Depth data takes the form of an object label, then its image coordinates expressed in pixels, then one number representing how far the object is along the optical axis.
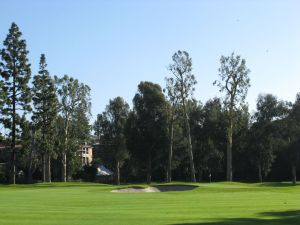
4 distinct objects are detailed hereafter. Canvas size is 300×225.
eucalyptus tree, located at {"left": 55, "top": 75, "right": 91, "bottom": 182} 85.16
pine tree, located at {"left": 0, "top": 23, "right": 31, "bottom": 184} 66.06
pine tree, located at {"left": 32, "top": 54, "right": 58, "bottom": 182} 77.19
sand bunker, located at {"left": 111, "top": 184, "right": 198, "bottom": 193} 41.09
